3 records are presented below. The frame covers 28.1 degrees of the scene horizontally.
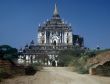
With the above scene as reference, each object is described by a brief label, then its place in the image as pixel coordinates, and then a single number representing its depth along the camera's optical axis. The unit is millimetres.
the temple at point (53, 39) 74088
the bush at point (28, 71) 22358
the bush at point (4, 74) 16425
